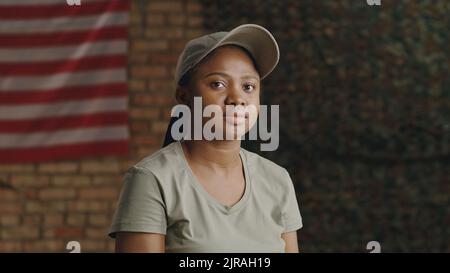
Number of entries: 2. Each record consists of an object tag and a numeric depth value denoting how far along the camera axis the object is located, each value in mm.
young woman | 3543
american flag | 6768
